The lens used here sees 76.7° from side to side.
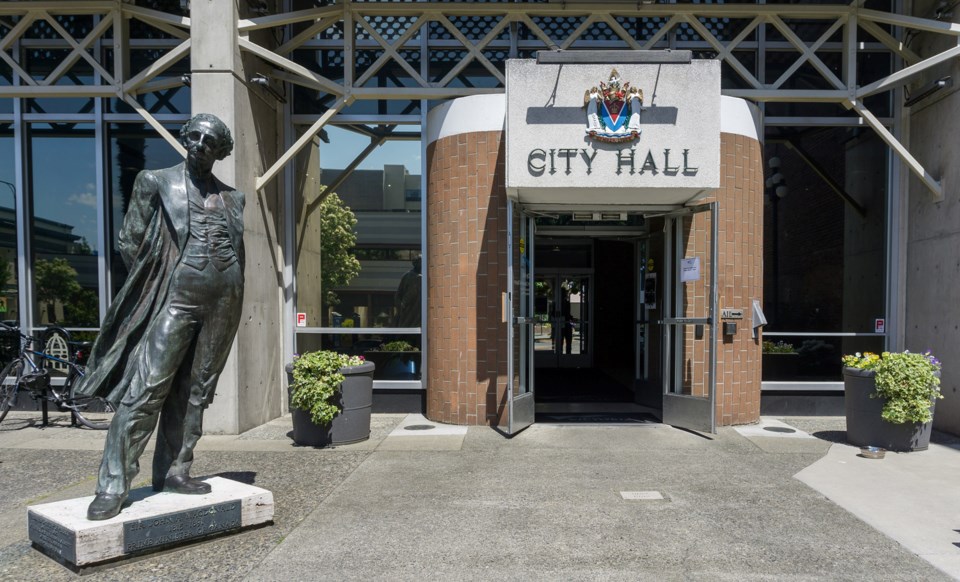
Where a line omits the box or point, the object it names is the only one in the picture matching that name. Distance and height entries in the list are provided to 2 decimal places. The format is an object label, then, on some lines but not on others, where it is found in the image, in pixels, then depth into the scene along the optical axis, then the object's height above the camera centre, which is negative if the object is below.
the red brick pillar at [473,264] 7.84 +0.23
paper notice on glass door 7.62 +0.14
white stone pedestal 3.61 -1.52
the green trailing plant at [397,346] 9.00 -0.95
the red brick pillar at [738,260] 7.84 +0.26
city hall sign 6.75 +1.70
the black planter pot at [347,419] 6.83 -1.56
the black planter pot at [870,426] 6.61 -1.62
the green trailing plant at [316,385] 6.64 -1.13
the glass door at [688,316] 7.74 -0.47
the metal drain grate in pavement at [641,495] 5.07 -1.82
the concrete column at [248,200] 7.35 +1.12
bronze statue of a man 3.91 -0.20
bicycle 7.85 -1.26
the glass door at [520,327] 7.22 -0.59
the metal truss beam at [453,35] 7.85 +3.29
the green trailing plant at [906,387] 6.45 -1.16
